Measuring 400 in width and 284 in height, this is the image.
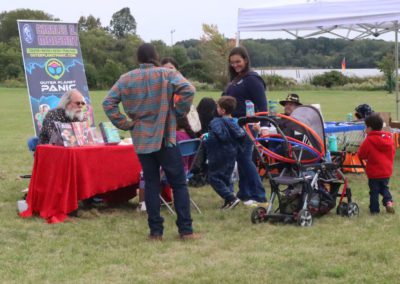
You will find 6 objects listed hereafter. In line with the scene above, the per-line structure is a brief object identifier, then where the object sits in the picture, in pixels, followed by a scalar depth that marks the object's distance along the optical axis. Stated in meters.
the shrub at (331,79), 44.47
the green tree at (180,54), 59.03
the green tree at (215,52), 50.66
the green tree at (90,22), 86.75
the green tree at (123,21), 97.45
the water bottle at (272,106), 8.39
